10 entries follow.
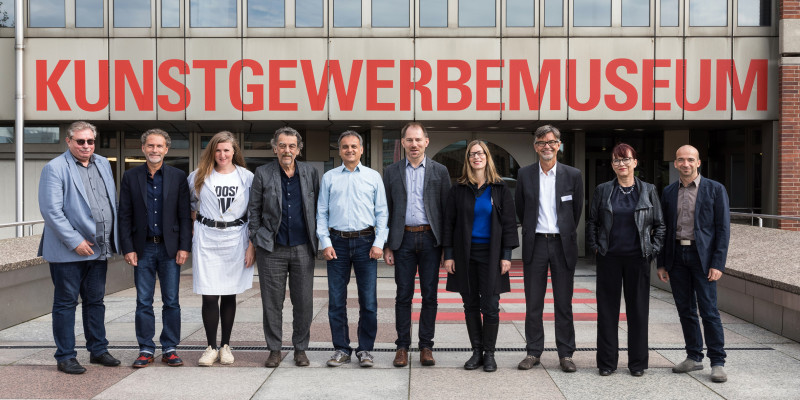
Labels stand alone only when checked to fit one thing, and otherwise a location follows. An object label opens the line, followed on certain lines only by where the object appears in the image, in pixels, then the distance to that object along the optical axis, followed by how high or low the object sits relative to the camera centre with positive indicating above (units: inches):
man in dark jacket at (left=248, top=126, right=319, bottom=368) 233.6 -14.8
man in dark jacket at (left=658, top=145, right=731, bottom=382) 222.1 -18.7
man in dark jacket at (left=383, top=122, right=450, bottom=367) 234.4 -12.4
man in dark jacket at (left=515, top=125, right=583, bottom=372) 232.2 -14.2
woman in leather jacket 223.5 -18.3
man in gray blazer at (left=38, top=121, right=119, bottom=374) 226.5 -15.7
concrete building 563.8 +104.8
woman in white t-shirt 234.7 -14.4
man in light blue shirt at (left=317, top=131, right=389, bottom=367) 234.5 -14.3
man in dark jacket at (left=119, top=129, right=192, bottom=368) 233.3 -14.6
